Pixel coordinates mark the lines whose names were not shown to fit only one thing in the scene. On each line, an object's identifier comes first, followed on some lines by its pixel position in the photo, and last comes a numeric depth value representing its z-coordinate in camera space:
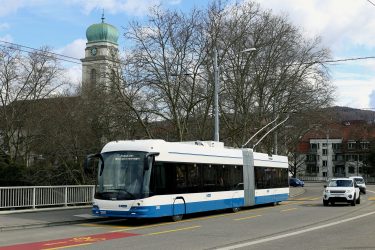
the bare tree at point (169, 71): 33.03
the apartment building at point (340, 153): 117.69
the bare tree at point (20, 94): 45.44
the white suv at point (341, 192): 29.77
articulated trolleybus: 18.72
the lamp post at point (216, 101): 29.98
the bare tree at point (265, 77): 41.66
